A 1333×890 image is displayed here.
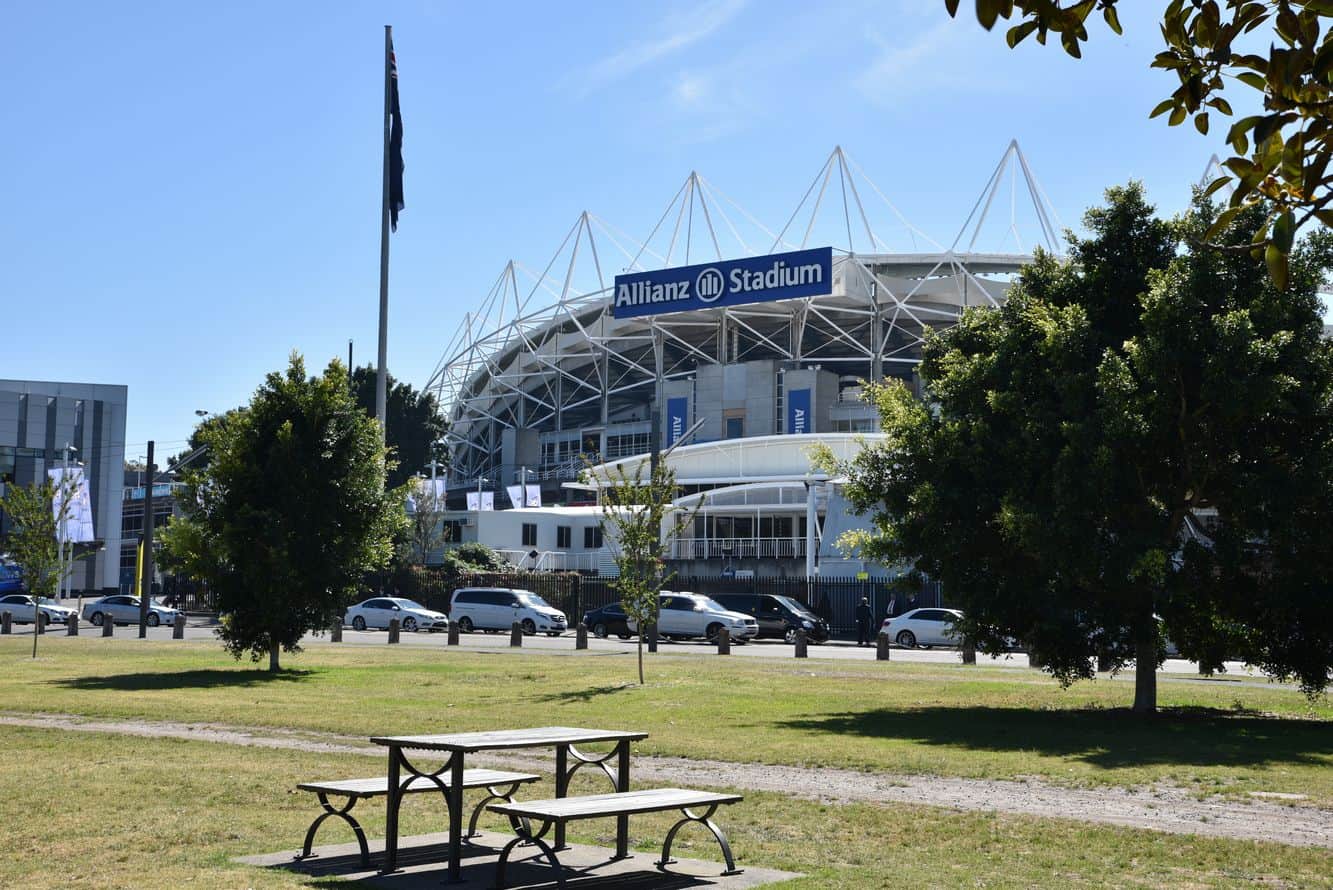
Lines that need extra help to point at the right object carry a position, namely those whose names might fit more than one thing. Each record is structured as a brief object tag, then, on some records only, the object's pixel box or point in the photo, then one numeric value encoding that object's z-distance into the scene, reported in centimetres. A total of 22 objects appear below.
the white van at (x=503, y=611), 5291
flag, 4131
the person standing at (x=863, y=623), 4769
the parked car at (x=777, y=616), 4912
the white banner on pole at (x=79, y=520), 6412
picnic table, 846
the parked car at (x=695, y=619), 4650
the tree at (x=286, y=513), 2945
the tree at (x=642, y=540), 2812
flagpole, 3934
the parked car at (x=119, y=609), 5991
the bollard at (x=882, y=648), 3619
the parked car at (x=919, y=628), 4575
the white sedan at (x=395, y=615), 5525
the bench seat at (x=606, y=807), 801
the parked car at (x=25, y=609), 6031
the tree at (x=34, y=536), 3666
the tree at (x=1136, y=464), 1870
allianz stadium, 7169
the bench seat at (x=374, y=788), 898
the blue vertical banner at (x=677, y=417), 9231
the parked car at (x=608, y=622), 5019
